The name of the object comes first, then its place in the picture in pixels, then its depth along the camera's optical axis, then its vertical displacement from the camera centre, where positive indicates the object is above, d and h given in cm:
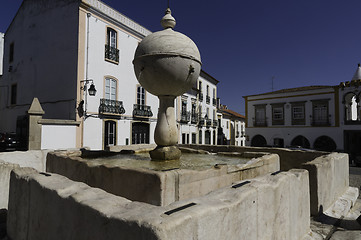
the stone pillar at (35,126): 975 +10
